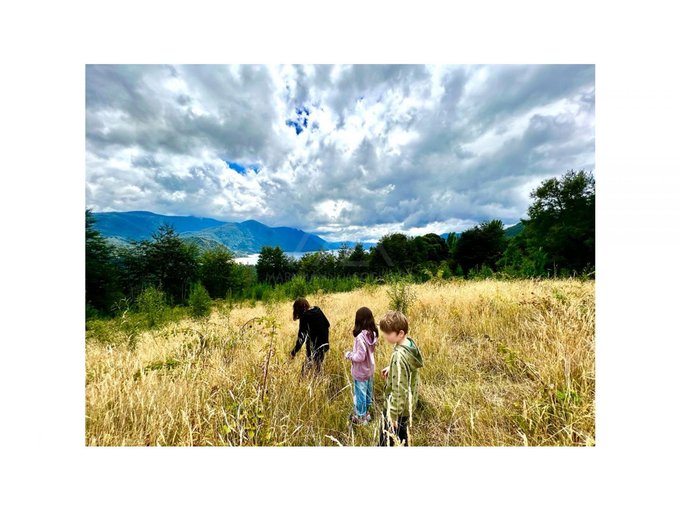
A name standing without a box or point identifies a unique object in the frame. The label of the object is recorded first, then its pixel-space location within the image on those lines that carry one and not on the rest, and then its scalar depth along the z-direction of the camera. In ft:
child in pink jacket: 6.69
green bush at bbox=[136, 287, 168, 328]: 14.80
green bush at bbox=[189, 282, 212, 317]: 20.18
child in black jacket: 8.58
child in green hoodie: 5.65
